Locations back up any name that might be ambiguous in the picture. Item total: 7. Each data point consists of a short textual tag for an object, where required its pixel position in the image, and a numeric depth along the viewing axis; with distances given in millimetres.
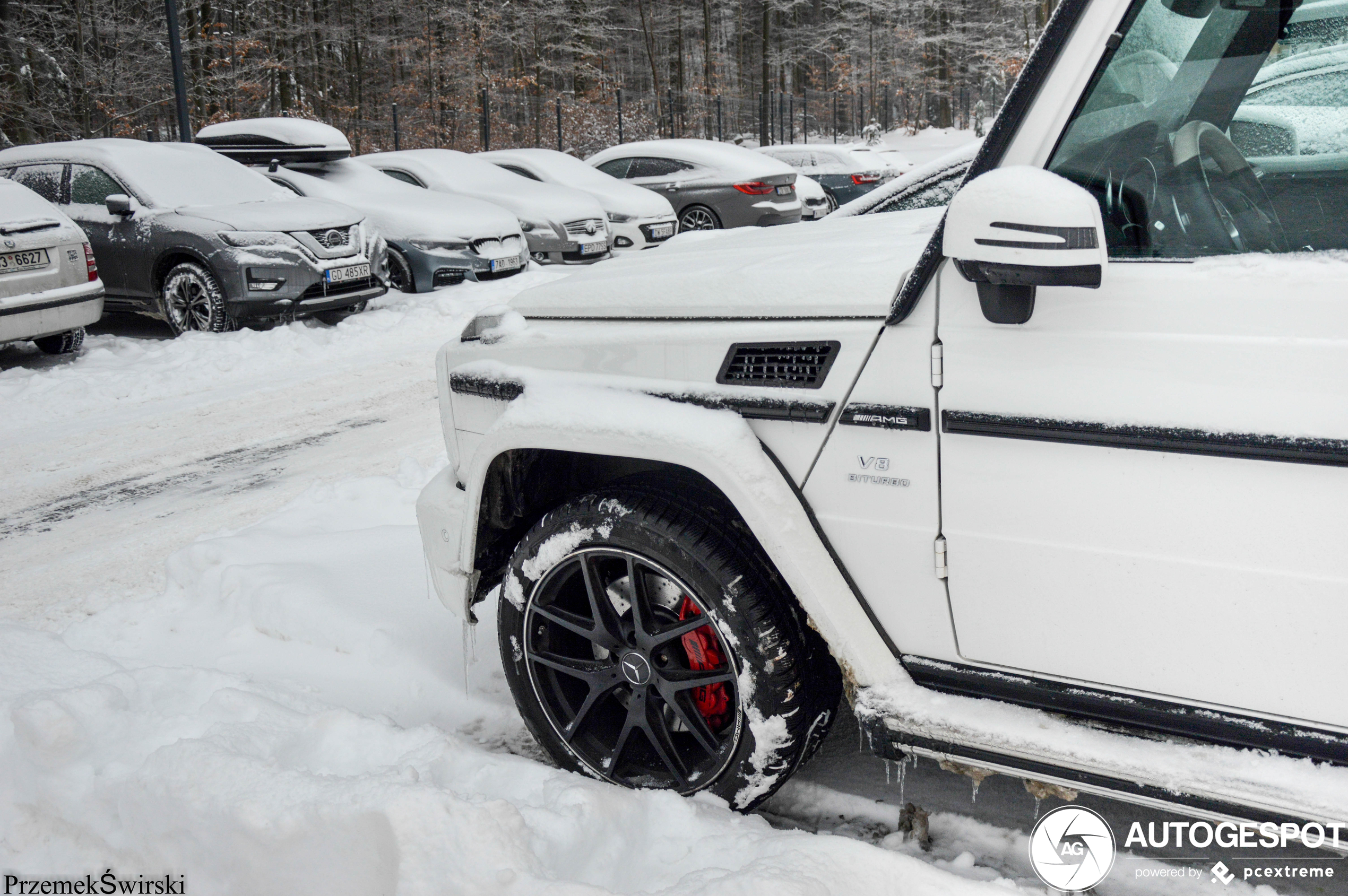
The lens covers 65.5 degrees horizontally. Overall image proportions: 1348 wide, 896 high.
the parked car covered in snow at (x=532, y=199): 12852
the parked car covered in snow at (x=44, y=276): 8047
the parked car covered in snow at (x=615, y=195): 13883
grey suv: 9172
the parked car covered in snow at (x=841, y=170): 17906
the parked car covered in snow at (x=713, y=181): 14805
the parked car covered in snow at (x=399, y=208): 11180
